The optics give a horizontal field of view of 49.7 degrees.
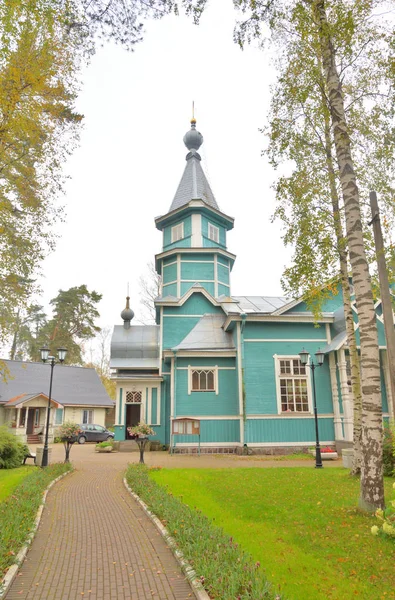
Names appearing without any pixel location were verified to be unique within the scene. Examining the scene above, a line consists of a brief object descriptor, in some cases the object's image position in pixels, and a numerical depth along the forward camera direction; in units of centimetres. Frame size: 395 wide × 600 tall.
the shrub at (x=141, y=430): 1466
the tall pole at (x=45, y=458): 1365
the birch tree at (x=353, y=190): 685
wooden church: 1752
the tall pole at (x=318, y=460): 1319
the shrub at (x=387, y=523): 530
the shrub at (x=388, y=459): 1099
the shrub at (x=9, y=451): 1452
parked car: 2994
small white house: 3005
